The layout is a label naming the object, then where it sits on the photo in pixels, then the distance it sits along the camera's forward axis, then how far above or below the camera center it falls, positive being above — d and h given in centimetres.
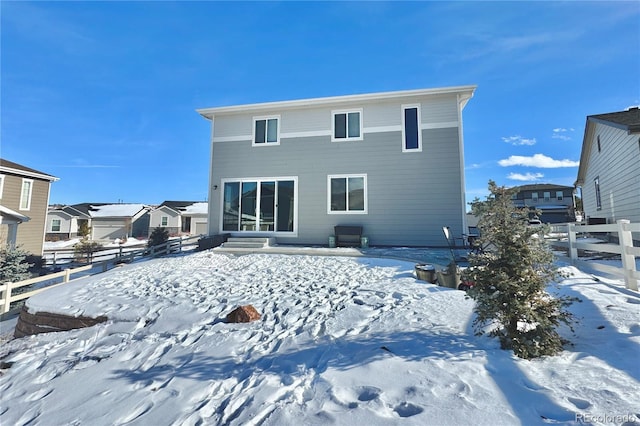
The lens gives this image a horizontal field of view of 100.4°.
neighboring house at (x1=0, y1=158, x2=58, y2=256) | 1313 +178
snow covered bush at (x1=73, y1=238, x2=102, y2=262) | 1510 -77
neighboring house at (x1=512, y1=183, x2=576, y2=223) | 3984 +609
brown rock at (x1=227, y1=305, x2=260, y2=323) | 369 -112
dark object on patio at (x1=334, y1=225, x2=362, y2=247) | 957 -4
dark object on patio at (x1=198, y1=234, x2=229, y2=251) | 974 -27
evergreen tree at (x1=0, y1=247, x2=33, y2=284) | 809 -99
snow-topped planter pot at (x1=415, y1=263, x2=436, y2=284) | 509 -74
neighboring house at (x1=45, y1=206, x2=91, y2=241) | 2839 +103
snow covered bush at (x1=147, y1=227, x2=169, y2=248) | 1202 -15
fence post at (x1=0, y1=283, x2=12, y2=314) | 609 -151
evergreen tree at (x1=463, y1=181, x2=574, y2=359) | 248 -44
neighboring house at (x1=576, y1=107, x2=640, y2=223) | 820 +264
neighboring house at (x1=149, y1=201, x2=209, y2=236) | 3147 +185
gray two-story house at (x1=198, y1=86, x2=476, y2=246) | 944 +259
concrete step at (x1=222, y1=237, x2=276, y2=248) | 953 -26
